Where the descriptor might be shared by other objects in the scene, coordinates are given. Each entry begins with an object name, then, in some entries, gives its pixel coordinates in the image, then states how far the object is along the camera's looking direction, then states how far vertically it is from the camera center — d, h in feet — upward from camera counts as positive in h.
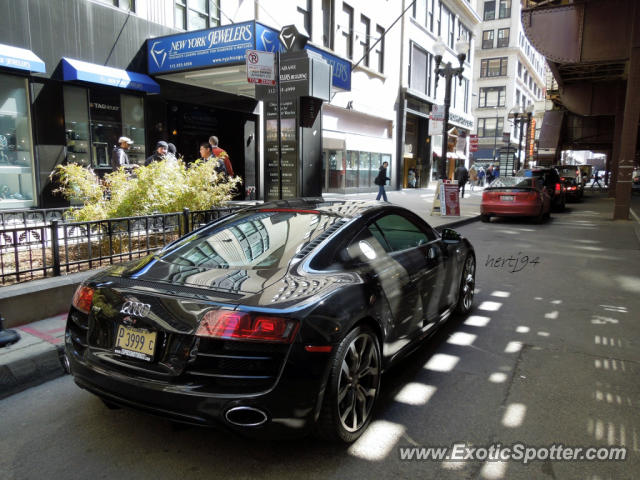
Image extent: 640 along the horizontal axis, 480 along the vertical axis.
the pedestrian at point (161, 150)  29.81 +1.26
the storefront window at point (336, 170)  78.89 +0.40
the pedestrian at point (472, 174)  117.94 -0.03
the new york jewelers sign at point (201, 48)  41.09 +10.98
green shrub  22.84 -1.02
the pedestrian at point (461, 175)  79.56 -0.20
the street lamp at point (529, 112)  104.01 +13.76
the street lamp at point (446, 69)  54.70 +12.23
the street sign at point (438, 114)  55.31 +6.92
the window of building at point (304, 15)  63.64 +21.16
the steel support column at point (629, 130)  49.24 +4.76
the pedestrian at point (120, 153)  33.47 +1.17
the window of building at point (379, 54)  85.92 +21.42
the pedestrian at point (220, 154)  34.17 +1.22
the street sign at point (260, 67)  24.48 +5.35
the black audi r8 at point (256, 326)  8.16 -2.85
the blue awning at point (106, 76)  38.78 +8.04
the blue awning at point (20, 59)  34.50 +8.05
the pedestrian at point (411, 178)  105.18 -1.05
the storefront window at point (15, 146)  37.19 +1.79
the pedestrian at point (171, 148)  37.90 +1.77
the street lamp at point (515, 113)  98.89 +12.98
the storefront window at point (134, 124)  45.62 +4.44
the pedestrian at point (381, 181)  65.77 -1.12
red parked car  48.98 -2.50
